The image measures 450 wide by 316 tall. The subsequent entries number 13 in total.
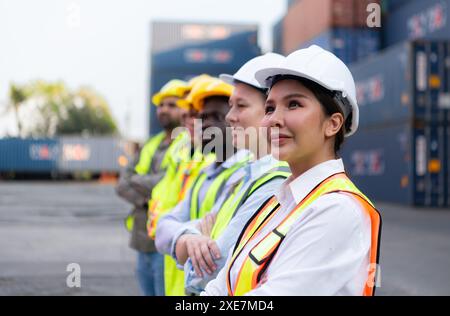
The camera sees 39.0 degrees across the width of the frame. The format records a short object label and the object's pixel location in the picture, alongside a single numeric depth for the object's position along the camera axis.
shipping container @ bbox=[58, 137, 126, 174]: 42.53
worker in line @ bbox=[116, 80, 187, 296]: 3.75
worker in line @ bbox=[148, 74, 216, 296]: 2.92
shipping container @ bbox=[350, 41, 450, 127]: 16.83
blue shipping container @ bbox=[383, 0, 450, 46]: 18.77
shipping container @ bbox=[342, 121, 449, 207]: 16.92
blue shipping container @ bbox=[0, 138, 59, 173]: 40.84
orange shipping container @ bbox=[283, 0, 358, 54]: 22.80
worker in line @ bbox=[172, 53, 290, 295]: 1.94
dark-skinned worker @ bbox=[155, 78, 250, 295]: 2.42
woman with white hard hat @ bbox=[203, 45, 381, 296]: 1.26
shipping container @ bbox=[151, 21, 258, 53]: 34.22
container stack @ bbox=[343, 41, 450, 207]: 16.84
